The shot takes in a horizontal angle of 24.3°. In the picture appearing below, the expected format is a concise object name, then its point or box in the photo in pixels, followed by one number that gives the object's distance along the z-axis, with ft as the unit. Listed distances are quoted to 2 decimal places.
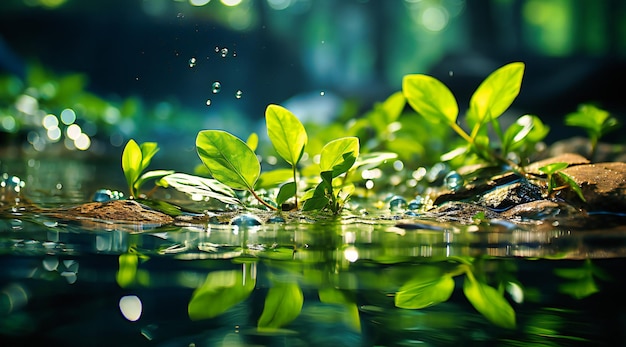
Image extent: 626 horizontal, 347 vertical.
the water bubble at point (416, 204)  1.82
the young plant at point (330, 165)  1.68
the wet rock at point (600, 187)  1.72
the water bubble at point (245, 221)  1.65
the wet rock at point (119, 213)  1.67
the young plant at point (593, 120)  2.00
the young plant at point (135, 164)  1.75
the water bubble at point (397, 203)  1.83
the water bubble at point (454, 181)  1.86
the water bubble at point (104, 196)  1.82
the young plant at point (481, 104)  1.81
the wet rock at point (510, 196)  1.76
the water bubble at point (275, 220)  1.67
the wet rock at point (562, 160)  1.86
